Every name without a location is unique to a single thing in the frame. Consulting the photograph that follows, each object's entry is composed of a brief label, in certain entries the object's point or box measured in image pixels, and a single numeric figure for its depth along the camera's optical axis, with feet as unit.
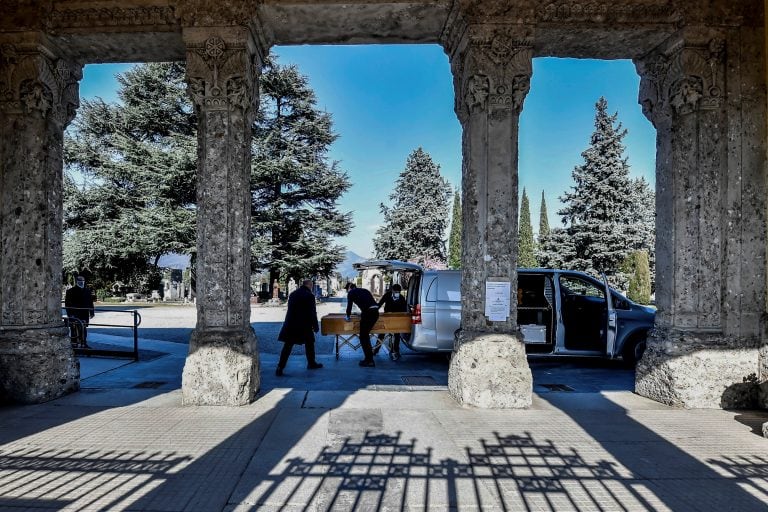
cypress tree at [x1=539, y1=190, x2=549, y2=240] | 136.68
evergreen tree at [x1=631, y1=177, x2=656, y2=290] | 82.02
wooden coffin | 31.50
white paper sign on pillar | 19.76
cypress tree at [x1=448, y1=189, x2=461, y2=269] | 123.85
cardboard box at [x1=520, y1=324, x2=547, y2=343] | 30.48
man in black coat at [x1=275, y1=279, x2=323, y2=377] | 27.45
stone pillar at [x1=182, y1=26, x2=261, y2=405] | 19.97
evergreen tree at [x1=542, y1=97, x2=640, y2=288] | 81.10
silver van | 29.81
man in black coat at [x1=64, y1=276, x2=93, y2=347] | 33.55
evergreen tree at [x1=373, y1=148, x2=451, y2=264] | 120.06
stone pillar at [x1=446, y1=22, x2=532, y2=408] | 19.89
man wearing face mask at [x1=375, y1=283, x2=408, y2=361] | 33.55
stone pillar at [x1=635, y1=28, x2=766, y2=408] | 19.79
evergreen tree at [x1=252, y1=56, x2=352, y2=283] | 91.76
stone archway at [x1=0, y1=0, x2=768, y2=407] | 19.85
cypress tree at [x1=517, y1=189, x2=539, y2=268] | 122.74
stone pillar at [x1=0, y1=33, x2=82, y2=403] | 19.98
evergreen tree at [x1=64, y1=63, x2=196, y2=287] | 86.89
